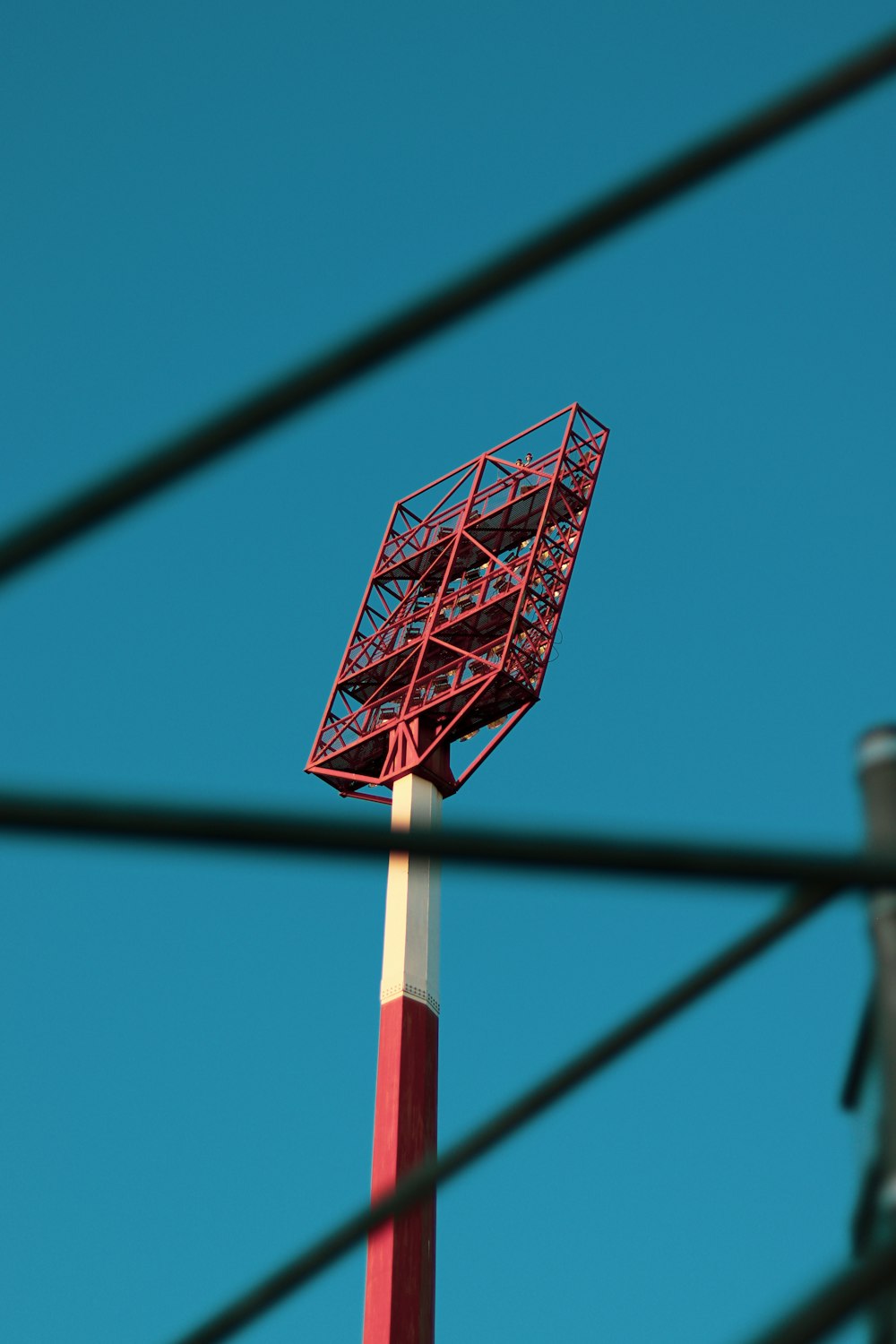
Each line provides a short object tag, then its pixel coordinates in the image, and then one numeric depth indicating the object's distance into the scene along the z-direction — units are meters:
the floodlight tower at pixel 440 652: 166.93
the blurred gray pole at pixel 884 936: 18.81
